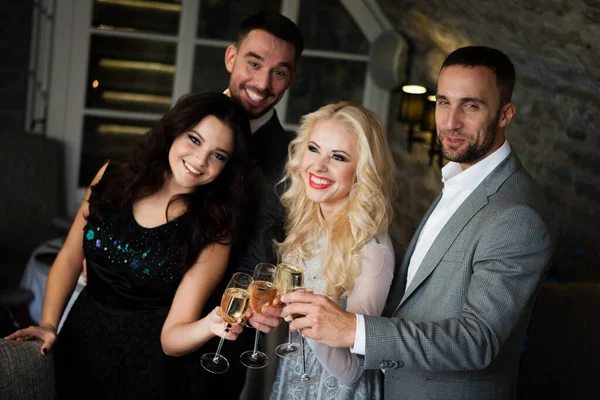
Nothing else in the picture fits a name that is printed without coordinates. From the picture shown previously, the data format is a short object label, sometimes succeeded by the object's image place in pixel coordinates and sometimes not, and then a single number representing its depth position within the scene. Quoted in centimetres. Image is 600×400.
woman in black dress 249
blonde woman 230
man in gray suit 193
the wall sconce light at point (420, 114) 467
